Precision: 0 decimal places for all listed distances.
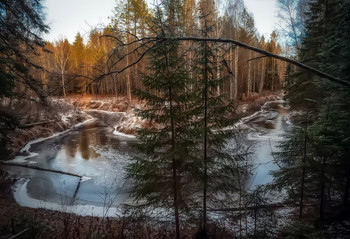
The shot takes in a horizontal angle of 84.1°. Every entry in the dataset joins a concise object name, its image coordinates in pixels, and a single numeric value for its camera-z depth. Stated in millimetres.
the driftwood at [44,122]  19144
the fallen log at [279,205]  7526
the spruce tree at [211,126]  5305
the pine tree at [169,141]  5012
